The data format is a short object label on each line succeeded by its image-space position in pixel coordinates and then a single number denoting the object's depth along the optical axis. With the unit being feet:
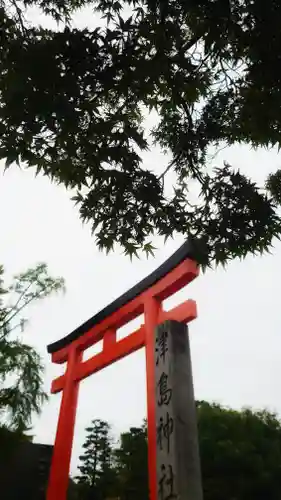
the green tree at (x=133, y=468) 28.63
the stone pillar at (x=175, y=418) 9.48
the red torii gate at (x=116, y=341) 17.49
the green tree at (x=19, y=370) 24.07
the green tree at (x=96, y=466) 33.24
